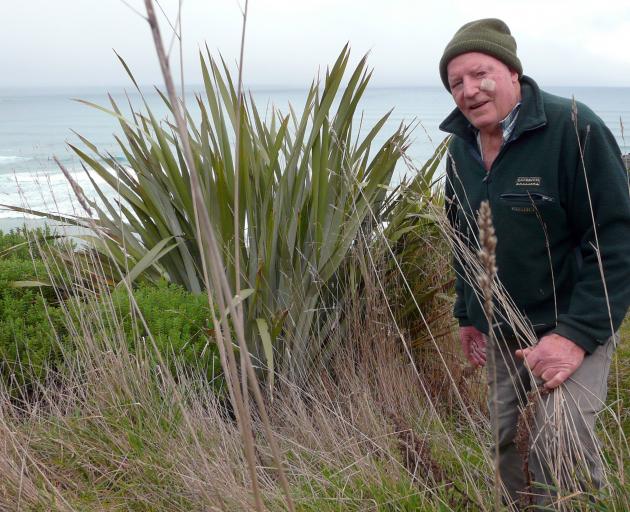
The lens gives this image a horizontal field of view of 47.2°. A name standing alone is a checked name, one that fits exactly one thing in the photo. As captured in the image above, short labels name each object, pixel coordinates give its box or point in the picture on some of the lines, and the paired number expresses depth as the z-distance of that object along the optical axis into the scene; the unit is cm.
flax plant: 392
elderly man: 230
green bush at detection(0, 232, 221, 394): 348
